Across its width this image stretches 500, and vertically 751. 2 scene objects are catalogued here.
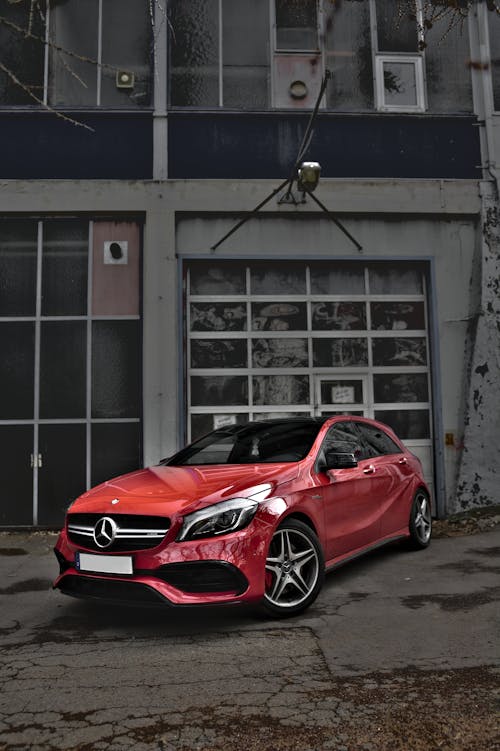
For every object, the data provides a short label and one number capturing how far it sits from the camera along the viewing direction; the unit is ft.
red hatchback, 13.61
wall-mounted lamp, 28.48
